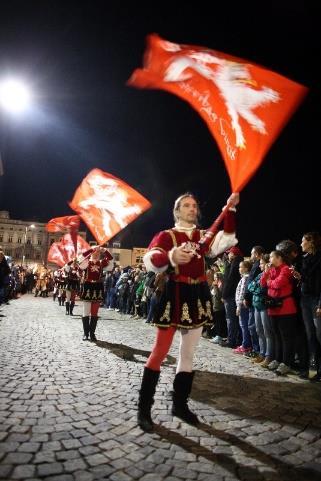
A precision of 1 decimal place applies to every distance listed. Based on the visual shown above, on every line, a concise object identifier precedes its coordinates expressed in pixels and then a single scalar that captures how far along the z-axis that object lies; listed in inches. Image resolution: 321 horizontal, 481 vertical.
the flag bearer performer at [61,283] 783.3
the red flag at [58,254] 568.7
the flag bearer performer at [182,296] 144.7
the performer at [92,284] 350.0
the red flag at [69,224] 482.0
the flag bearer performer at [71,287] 611.5
